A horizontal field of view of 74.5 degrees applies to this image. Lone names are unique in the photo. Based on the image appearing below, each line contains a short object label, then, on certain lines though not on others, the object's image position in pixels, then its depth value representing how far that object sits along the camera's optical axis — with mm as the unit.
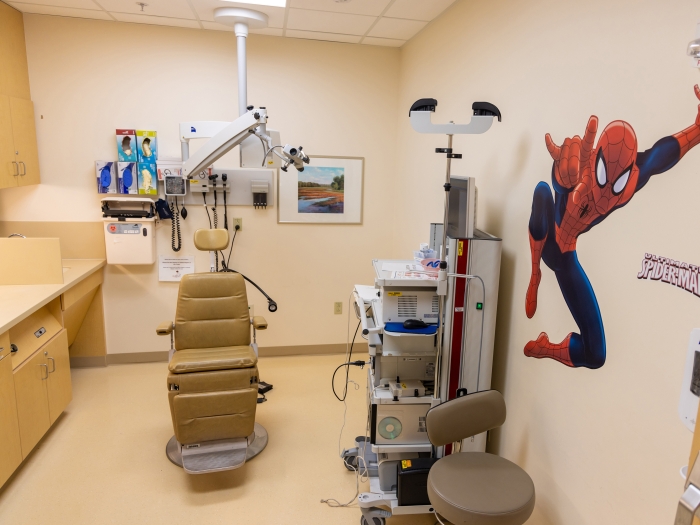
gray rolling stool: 1668
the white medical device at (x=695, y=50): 872
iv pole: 2027
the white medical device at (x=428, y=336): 2109
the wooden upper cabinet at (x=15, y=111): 3107
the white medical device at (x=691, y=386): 865
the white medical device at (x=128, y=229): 3627
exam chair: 2537
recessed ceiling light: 2936
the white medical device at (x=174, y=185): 3646
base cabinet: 2518
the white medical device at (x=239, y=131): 2639
